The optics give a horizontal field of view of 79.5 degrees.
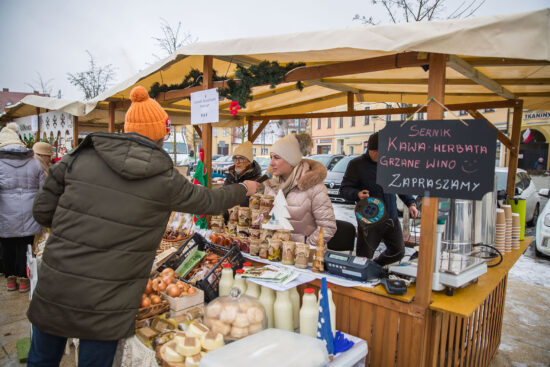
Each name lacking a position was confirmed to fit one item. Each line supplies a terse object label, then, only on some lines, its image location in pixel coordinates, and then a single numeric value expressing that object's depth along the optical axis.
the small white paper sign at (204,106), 2.99
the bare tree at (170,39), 14.30
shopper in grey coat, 4.11
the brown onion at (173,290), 2.07
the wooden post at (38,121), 7.37
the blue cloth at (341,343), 1.72
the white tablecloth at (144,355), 1.65
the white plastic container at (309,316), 1.75
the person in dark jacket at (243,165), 4.39
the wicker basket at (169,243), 2.98
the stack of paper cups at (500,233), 3.00
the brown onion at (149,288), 2.13
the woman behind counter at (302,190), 2.70
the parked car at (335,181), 10.77
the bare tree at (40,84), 22.27
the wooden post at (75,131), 5.85
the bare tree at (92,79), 17.82
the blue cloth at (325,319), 1.61
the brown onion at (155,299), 2.03
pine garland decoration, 2.84
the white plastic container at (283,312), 1.85
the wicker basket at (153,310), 1.91
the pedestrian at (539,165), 18.09
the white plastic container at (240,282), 2.01
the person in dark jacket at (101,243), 1.49
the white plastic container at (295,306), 1.97
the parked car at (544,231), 5.85
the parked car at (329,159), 12.28
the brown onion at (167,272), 2.29
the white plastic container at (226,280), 2.10
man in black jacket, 3.58
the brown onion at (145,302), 1.97
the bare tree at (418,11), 9.19
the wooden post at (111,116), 5.19
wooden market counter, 1.82
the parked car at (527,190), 8.14
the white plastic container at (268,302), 1.93
